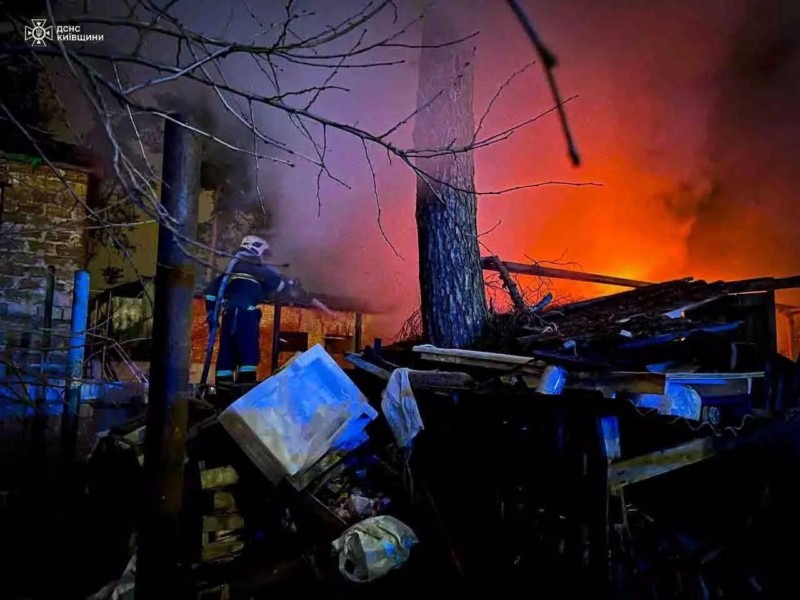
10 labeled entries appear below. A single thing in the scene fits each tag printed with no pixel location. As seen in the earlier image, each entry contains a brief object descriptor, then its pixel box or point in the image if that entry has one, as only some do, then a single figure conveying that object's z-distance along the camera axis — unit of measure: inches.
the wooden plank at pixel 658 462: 134.5
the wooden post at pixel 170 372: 100.0
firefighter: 283.0
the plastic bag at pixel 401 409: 164.7
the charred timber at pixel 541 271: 271.6
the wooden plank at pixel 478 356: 176.5
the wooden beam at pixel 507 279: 253.3
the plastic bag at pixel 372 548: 139.8
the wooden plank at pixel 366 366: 200.8
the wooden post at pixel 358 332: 523.5
